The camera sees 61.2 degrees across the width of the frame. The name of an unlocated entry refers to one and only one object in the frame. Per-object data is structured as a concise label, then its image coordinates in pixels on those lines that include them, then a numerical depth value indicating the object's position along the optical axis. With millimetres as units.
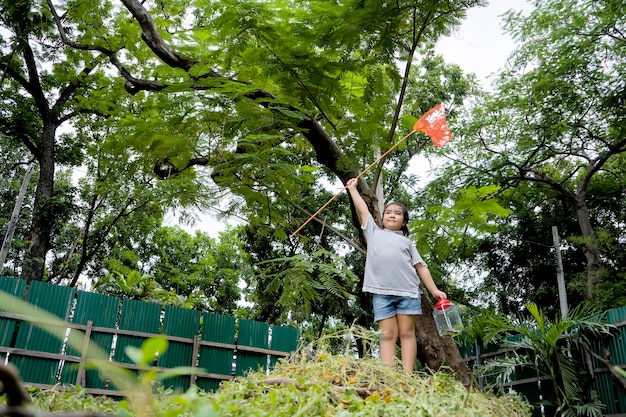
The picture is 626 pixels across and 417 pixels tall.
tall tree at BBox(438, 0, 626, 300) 9664
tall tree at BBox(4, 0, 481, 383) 4473
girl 3801
